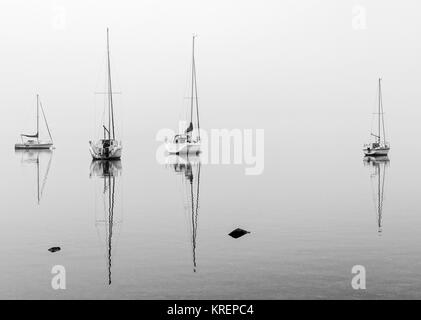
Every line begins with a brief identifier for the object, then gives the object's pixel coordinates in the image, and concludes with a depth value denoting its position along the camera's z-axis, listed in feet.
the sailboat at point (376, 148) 415.83
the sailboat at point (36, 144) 592.19
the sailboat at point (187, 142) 393.13
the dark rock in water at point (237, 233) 111.96
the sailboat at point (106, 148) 350.43
